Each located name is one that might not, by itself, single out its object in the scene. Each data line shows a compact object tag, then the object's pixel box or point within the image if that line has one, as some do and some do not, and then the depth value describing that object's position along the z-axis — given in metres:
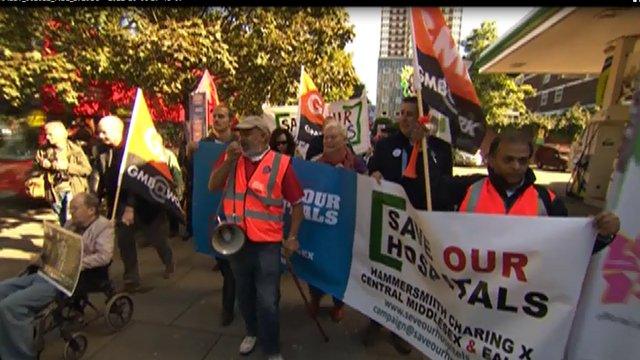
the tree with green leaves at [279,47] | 8.60
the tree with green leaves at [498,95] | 31.86
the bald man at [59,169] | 4.98
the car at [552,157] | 26.16
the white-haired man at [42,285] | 3.02
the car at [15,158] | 8.42
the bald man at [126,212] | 4.39
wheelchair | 3.22
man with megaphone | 3.21
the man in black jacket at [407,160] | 3.55
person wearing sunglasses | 4.87
